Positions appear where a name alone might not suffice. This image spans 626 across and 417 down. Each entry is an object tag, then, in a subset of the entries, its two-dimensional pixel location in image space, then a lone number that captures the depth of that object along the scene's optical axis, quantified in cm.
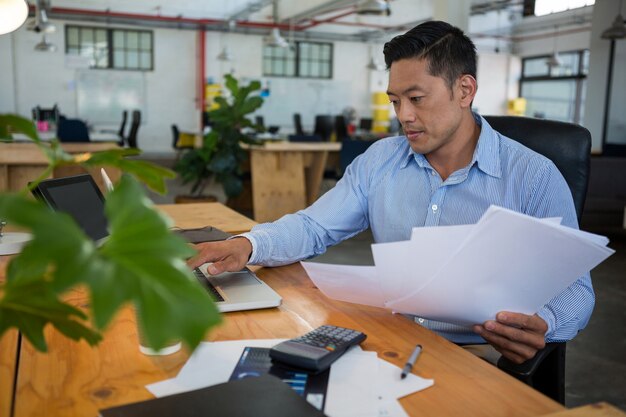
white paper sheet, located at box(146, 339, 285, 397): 82
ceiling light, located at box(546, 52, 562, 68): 1213
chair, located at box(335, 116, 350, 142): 1120
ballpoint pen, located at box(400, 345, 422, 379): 87
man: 139
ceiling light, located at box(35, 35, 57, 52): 1051
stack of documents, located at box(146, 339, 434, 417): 77
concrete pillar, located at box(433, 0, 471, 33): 607
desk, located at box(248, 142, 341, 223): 563
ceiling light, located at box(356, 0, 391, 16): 638
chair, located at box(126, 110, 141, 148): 1050
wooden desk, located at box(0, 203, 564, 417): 78
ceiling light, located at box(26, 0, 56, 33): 909
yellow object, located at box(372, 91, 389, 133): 1444
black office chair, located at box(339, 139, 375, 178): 512
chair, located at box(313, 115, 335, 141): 1137
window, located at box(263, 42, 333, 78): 1441
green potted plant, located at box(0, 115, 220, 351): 38
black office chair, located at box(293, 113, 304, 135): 1275
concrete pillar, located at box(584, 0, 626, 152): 834
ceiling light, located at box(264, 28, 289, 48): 1041
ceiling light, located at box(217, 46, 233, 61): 1189
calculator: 86
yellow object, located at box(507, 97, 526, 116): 1481
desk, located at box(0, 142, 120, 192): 379
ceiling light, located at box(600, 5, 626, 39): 711
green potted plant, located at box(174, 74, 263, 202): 507
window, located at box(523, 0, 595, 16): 614
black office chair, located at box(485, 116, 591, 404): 127
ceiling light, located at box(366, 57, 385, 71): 1236
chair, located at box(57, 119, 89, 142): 752
